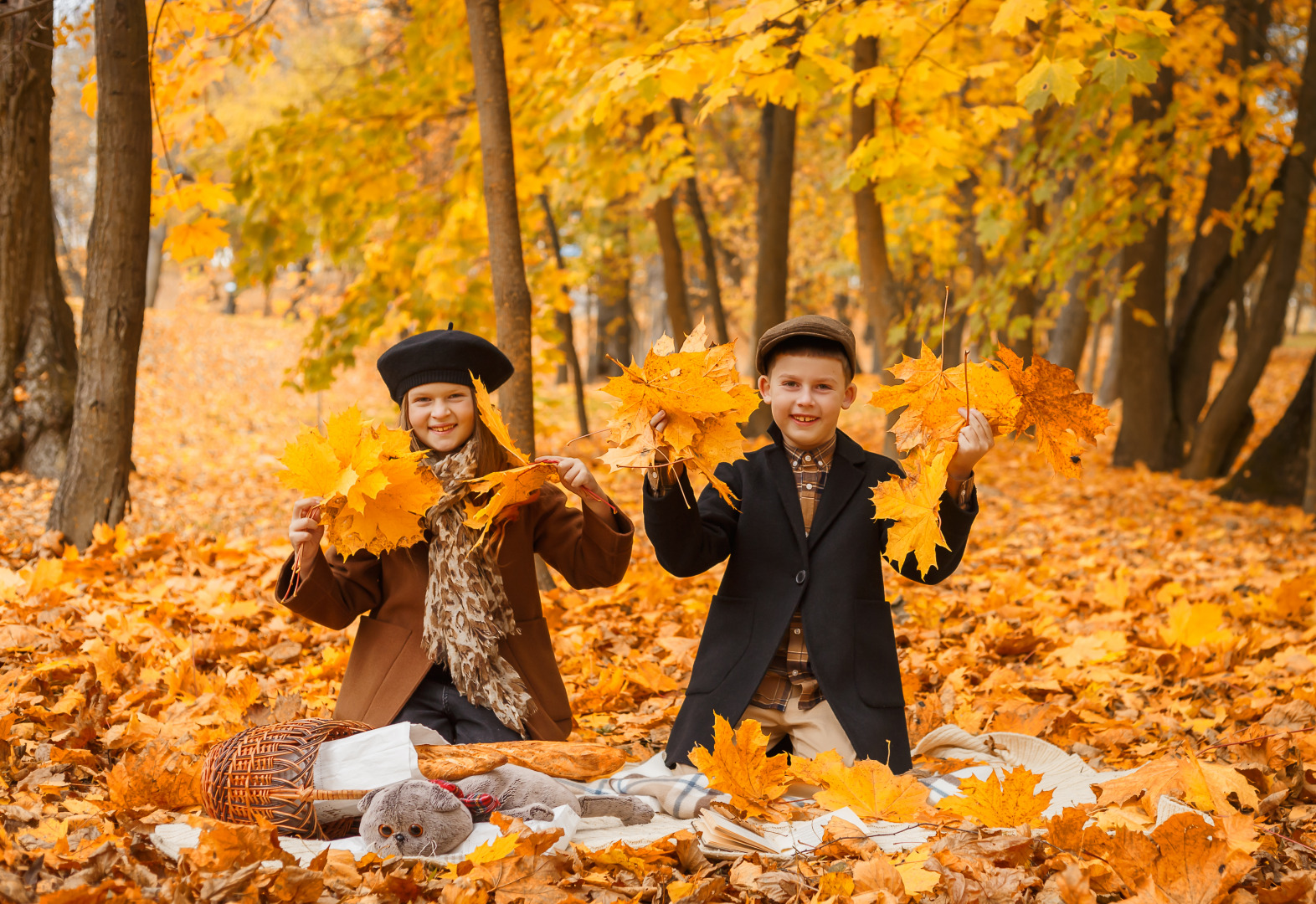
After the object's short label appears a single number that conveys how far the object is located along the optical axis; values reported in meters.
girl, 2.53
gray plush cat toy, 2.07
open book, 2.12
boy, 2.52
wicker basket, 2.17
